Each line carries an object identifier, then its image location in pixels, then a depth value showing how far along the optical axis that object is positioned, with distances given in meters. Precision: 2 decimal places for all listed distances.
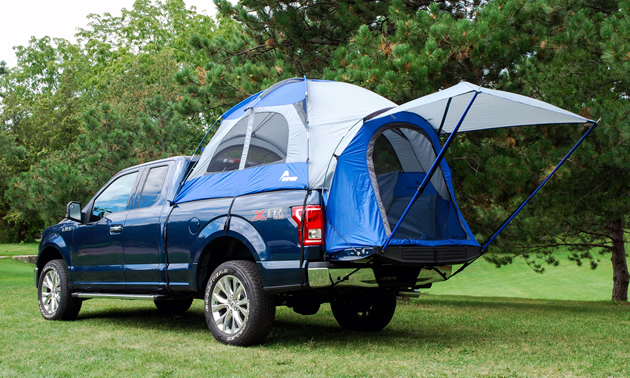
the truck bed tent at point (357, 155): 5.51
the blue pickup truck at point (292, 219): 5.45
